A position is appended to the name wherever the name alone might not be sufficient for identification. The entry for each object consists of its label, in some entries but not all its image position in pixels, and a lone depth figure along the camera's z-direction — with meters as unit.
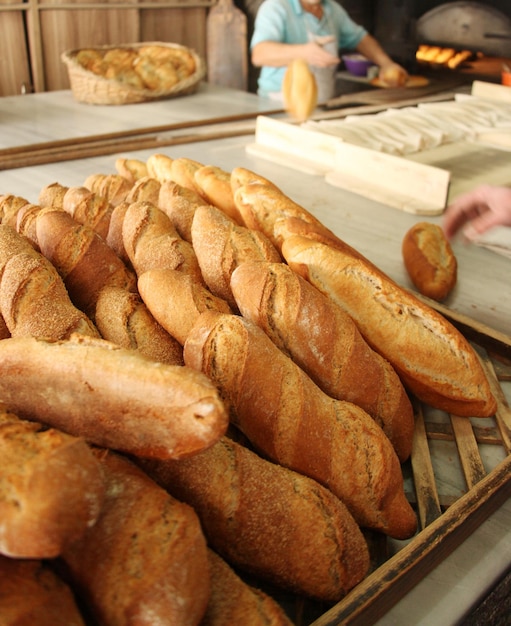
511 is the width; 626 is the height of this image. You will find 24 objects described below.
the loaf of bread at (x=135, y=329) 0.86
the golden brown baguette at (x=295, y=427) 0.74
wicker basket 3.17
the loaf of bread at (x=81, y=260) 0.98
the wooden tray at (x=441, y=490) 0.64
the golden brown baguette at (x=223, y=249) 1.00
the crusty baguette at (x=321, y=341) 0.86
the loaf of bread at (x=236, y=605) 0.56
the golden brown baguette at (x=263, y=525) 0.65
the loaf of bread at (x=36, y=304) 0.83
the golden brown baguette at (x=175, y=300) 0.86
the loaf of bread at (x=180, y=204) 1.18
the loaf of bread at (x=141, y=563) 0.52
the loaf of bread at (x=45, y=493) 0.47
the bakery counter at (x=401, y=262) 0.72
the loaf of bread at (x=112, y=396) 0.59
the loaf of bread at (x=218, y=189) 1.32
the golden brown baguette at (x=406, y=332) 0.96
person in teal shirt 3.80
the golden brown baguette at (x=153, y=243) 1.03
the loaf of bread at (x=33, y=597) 0.46
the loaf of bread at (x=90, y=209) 1.21
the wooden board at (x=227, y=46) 5.19
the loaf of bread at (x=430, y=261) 1.37
